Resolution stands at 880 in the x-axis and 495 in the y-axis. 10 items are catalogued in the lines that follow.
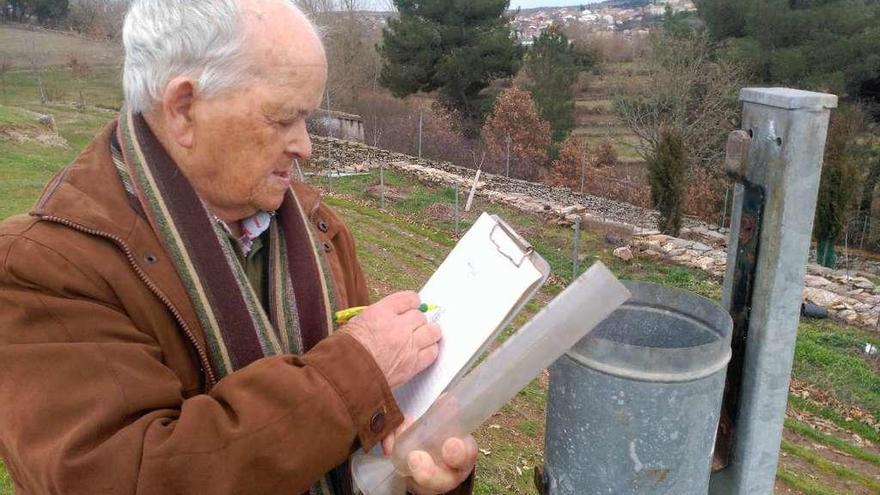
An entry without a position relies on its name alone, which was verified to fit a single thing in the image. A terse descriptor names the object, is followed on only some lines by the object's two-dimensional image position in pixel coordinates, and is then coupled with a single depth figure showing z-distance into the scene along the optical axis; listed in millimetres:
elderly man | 1127
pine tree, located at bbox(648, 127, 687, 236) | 14984
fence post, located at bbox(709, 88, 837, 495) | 1196
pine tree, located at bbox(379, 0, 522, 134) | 26328
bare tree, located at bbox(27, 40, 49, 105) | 31644
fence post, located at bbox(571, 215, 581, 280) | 10484
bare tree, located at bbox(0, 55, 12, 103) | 30500
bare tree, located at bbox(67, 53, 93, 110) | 31562
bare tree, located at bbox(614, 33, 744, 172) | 21938
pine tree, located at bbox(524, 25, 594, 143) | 26016
